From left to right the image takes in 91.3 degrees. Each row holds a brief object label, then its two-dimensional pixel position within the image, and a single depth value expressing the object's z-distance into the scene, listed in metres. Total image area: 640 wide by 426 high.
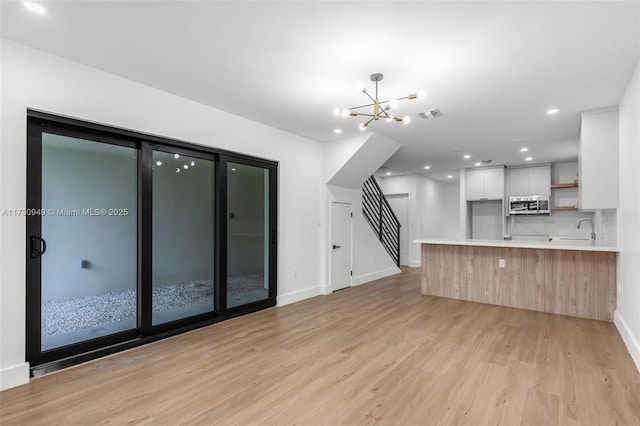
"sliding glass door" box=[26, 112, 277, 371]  2.85
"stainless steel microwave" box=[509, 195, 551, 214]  7.27
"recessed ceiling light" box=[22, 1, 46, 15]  2.14
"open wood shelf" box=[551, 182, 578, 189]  6.99
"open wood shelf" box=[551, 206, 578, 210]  6.97
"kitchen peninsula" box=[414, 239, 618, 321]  4.23
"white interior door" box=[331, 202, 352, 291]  5.93
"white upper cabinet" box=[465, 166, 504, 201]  7.83
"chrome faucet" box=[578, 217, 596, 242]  6.15
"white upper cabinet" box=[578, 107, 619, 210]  3.96
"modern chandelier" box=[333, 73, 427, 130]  2.86
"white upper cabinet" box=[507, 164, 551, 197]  7.41
